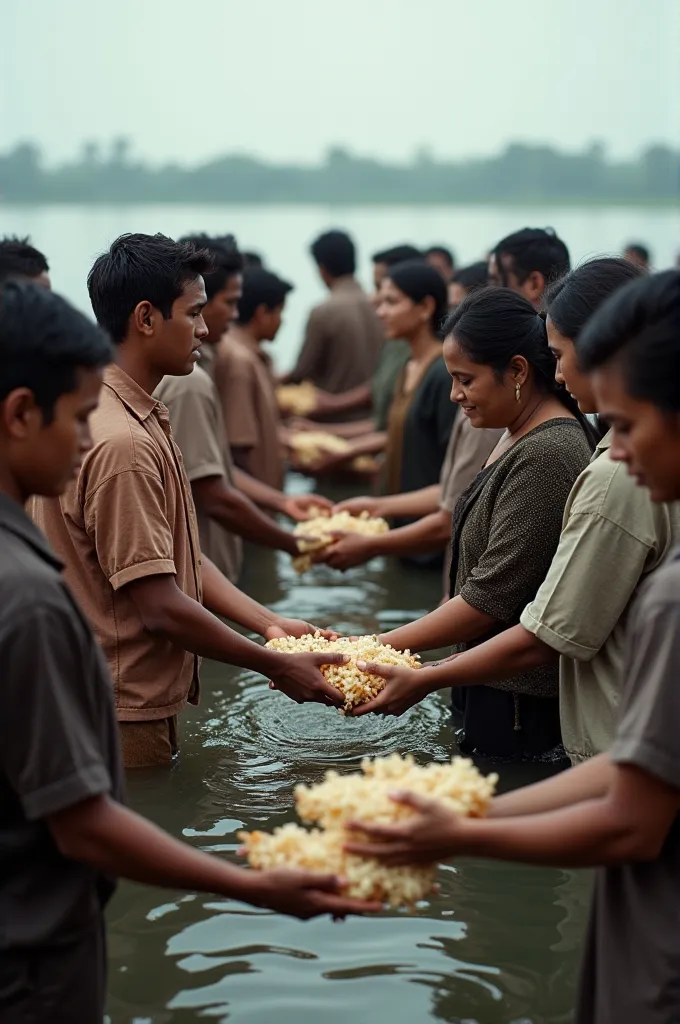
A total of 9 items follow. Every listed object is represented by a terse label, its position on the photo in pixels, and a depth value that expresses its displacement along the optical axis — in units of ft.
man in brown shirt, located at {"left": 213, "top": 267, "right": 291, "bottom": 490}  28.86
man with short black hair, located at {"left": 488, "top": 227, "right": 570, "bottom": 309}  24.53
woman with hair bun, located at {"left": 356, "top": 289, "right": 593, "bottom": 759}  15.34
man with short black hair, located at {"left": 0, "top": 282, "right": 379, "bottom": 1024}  8.09
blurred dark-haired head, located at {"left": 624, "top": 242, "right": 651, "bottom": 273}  46.02
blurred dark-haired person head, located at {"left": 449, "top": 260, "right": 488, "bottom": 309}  31.19
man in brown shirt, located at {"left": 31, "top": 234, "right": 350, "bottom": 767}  14.28
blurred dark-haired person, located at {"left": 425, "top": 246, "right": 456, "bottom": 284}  45.88
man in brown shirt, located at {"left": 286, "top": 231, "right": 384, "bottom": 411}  41.52
